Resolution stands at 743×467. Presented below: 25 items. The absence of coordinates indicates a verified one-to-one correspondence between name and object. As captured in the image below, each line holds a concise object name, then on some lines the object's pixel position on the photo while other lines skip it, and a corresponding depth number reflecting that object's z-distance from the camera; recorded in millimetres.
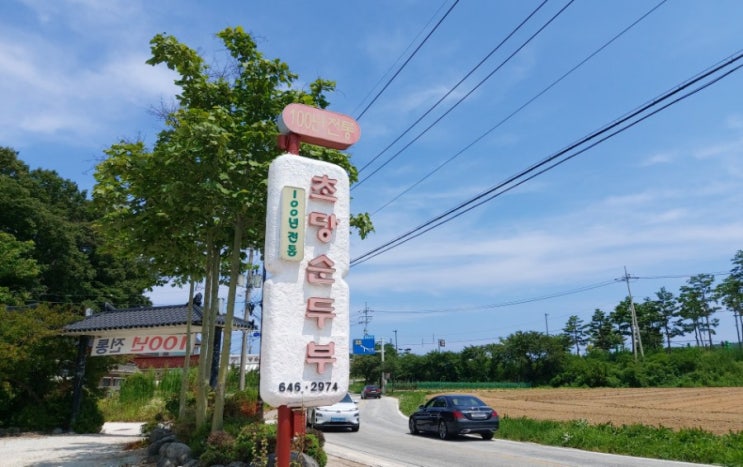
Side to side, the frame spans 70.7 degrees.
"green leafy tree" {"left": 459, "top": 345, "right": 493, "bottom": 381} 84000
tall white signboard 5660
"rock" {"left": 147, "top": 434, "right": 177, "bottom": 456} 12094
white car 19781
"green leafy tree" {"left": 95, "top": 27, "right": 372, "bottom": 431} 10500
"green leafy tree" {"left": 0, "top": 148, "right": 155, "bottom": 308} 39188
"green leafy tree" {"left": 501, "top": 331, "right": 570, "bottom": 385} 76562
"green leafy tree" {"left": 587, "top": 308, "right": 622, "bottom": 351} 90562
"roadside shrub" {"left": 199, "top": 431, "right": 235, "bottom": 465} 9469
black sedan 16531
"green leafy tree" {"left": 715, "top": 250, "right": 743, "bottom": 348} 91062
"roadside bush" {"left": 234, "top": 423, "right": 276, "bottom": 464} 9273
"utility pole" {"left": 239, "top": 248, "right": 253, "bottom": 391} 25938
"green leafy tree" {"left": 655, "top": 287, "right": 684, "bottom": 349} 96438
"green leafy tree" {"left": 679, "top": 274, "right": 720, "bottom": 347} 95481
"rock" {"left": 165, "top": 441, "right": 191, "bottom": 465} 10569
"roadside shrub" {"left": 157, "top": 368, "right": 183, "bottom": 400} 24938
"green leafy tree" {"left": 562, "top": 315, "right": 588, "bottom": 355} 99000
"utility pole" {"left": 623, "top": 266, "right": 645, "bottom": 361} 71681
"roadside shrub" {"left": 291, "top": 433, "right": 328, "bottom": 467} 9336
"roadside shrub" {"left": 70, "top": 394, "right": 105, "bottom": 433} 18750
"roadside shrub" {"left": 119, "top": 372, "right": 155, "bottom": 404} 24531
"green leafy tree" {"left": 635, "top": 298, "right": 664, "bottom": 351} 94125
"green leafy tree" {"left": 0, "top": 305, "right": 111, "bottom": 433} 17859
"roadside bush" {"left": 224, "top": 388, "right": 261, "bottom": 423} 13638
